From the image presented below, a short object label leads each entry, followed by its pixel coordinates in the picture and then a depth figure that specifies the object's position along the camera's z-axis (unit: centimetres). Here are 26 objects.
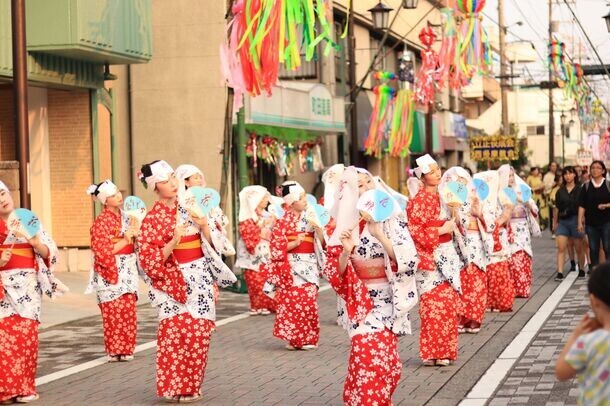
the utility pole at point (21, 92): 1483
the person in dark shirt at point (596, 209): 2008
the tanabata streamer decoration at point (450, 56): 3175
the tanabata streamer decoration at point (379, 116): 3231
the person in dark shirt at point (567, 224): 2198
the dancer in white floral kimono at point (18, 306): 1035
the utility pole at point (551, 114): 6194
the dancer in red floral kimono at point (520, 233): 1852
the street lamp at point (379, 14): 2653
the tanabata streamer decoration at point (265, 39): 1806
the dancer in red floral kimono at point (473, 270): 1420
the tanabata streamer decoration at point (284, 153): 2750
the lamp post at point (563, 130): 8236
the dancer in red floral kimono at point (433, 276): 1162
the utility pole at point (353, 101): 2906
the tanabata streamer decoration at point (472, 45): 3042
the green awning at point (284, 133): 2713
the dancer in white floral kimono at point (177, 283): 1007
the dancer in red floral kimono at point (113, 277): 1280
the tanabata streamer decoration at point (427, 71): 3319
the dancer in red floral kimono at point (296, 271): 1352
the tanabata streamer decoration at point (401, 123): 3284
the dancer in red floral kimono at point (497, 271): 1658
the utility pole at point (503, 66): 5084
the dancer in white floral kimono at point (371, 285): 892
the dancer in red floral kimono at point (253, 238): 1784
